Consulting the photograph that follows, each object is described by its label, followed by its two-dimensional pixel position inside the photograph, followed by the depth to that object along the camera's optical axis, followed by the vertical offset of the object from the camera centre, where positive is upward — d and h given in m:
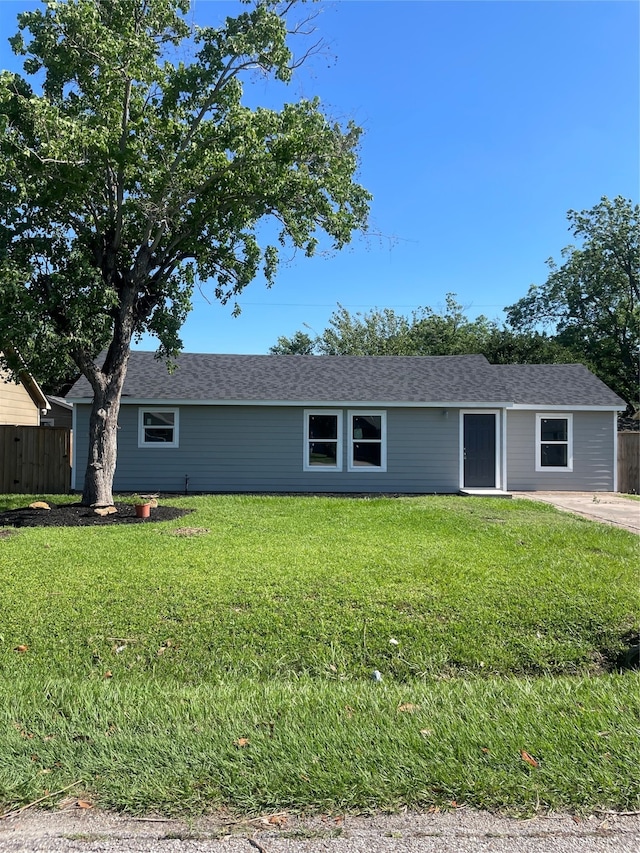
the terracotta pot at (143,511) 9.75 -1.26
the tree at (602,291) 30.86 +8.48
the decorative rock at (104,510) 9.98 -1.29
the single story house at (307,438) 14.63 -0.01
